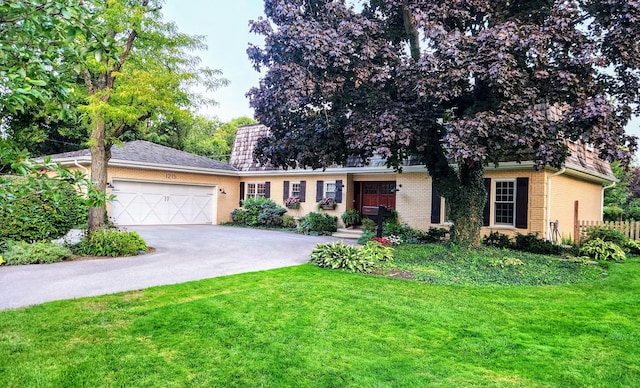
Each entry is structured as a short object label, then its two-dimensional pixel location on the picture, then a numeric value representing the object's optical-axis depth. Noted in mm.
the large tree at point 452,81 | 7164
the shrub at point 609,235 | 11281
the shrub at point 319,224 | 15953
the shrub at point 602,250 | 9945
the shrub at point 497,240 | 11273
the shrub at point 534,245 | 10656
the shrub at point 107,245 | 8922
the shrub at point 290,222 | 17703
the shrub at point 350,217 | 16000
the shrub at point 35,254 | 7723
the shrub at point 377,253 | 8594
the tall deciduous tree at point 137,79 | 8766
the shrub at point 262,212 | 18172
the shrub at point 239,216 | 19266
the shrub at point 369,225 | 14848
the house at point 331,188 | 12141
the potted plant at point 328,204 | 16828
